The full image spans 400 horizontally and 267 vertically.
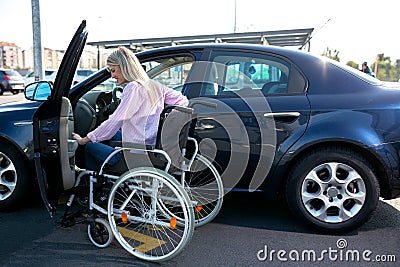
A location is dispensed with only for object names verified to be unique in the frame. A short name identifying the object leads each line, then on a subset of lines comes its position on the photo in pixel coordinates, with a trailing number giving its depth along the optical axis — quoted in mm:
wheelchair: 2404
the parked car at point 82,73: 20344
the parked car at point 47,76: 20997
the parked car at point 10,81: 19859
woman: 2479
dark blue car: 2707
